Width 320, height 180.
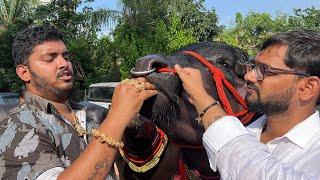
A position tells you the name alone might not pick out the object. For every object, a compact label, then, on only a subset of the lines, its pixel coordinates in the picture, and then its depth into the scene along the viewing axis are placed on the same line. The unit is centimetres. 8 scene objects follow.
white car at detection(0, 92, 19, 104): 680
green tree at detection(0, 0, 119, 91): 1007
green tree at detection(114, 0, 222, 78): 1038
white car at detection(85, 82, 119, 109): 846
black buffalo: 107
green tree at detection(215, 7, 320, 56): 2160
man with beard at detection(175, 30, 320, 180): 90
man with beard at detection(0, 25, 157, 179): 99
